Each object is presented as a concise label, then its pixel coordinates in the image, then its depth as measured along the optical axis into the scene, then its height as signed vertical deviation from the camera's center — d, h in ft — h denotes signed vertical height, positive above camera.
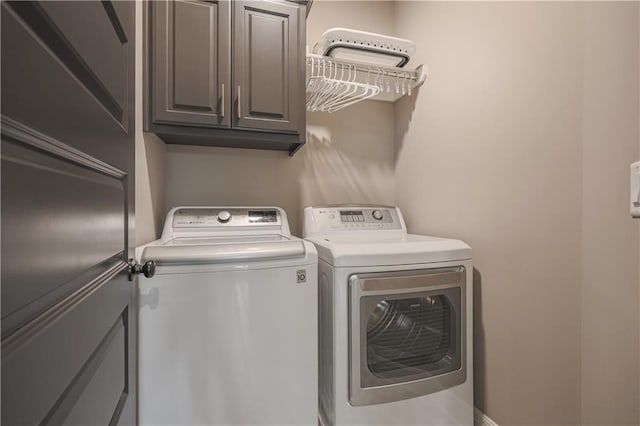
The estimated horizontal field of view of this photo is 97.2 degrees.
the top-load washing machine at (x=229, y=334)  3.20 -1.48
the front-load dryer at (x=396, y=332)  3.80 -1.76
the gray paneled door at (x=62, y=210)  1.06 +0.01
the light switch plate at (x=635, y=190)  2.44 +0.18
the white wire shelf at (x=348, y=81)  5.49 +2.76
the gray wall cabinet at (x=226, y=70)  4.31 +2.29
